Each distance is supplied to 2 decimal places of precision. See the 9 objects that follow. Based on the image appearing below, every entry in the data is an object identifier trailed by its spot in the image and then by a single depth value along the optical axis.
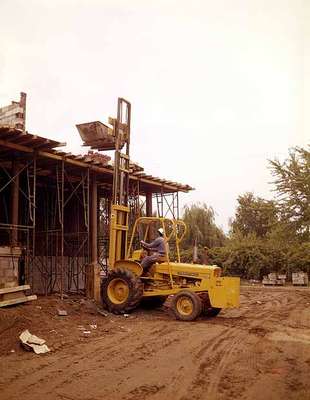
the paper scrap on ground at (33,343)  7.94
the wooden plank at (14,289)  11.11
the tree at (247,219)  41.25
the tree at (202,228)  37.59
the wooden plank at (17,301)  10.95
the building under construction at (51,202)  12.80
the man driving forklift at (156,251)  12.19
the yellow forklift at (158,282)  11.50
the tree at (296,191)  24.98
